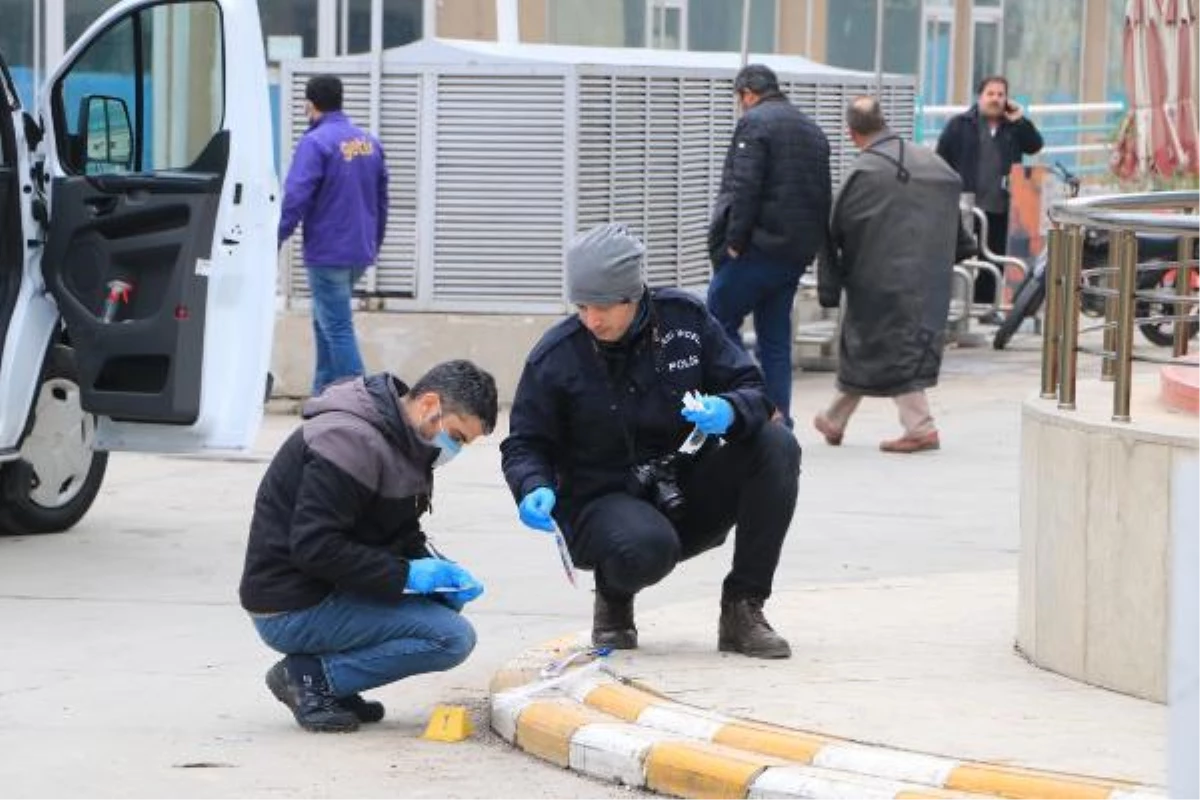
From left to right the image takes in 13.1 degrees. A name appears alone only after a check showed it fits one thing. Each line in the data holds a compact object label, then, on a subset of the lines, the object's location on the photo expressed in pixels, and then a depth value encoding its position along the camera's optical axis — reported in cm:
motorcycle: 3353
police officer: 1396
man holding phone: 3799
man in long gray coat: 2476
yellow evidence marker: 1367
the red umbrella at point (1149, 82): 2506
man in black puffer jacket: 2484
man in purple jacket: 2660
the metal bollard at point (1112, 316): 1414
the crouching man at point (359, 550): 1320
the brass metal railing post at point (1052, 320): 1473
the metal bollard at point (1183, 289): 1537
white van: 1964
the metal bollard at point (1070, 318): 1436
